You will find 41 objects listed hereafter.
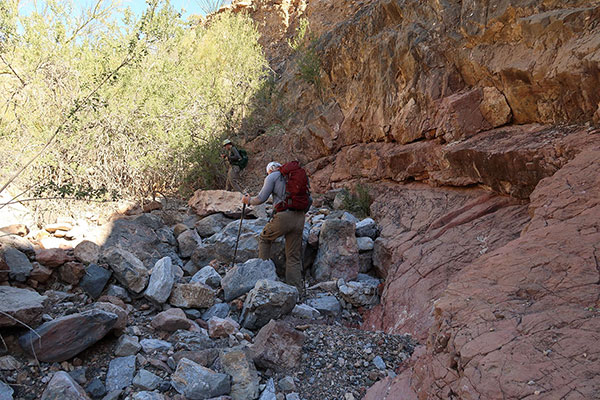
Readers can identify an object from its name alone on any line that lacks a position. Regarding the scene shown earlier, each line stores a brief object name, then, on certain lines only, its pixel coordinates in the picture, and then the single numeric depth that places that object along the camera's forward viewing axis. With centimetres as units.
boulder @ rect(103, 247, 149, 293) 420
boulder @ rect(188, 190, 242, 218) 741
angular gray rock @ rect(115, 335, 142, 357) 317
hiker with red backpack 509
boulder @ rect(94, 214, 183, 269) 540
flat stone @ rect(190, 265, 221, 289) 483
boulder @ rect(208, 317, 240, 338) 364
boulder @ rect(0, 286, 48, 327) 292
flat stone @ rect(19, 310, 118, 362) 297
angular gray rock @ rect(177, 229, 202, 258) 612
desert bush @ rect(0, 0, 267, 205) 514
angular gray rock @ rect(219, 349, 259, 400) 288
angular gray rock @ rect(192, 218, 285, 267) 575
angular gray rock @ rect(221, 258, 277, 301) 450
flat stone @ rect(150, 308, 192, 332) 363
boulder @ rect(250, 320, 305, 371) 320
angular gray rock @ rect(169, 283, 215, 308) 415
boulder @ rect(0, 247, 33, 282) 372
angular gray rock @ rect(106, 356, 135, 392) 288
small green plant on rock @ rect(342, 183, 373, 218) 722
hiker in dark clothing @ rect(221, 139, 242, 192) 979
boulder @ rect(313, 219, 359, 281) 536
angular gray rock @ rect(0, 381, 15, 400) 257
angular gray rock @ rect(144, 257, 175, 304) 408
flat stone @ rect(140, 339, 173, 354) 328
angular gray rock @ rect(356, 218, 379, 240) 598
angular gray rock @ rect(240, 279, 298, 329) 392
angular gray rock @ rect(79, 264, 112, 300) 408
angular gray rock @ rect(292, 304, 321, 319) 421
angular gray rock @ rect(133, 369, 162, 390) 286
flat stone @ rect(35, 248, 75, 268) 405
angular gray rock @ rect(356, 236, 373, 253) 569
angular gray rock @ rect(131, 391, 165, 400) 267
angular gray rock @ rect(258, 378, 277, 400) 286
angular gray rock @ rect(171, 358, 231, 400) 277
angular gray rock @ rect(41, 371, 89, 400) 256
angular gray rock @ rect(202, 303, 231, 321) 413
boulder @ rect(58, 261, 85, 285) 405
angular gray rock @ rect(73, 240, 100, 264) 432
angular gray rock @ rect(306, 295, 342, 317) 458
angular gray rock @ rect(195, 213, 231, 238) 685
